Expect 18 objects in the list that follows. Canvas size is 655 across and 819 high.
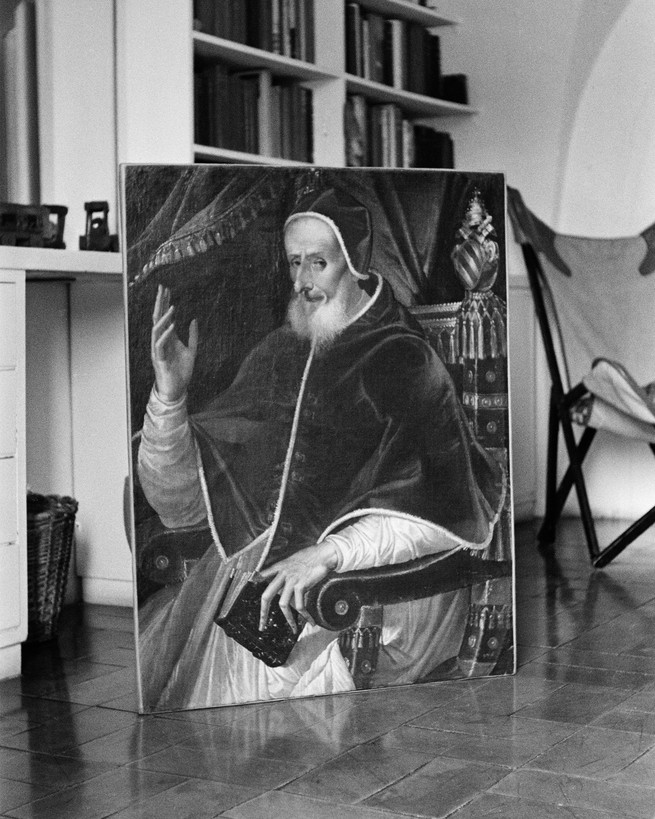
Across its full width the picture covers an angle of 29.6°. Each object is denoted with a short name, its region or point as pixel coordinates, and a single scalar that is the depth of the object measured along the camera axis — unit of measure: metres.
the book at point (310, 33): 4.07
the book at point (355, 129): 4.34
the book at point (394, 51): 4.54
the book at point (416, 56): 4.65
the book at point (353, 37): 4.35
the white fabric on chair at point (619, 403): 3.63
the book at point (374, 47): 4.43
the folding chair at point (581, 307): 4.05
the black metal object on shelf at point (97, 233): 3.04
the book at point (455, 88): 4.85
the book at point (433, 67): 4.75
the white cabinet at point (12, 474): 2.59
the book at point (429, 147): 4.83
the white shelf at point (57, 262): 2.60
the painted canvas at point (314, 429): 2.26
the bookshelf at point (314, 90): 3.76
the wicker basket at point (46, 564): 2.91
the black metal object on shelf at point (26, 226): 2.72
